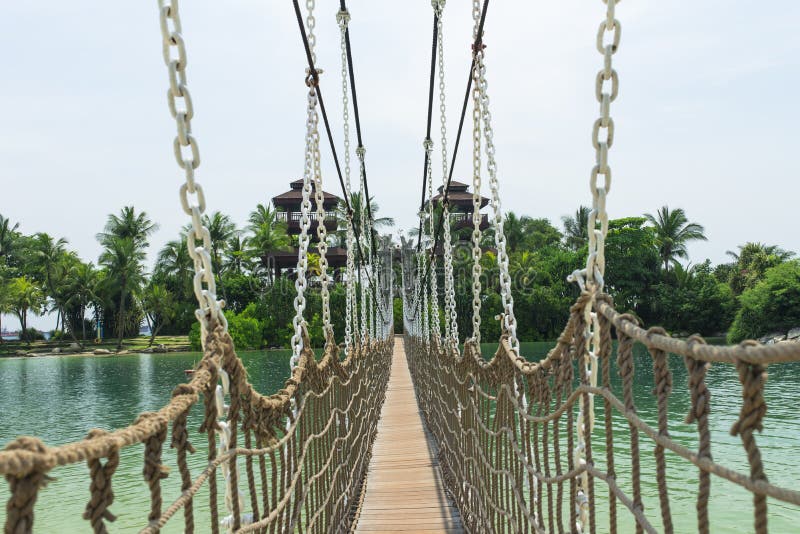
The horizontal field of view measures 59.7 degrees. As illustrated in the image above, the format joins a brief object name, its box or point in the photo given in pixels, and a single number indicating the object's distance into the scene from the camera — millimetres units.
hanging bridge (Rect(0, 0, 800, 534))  811
